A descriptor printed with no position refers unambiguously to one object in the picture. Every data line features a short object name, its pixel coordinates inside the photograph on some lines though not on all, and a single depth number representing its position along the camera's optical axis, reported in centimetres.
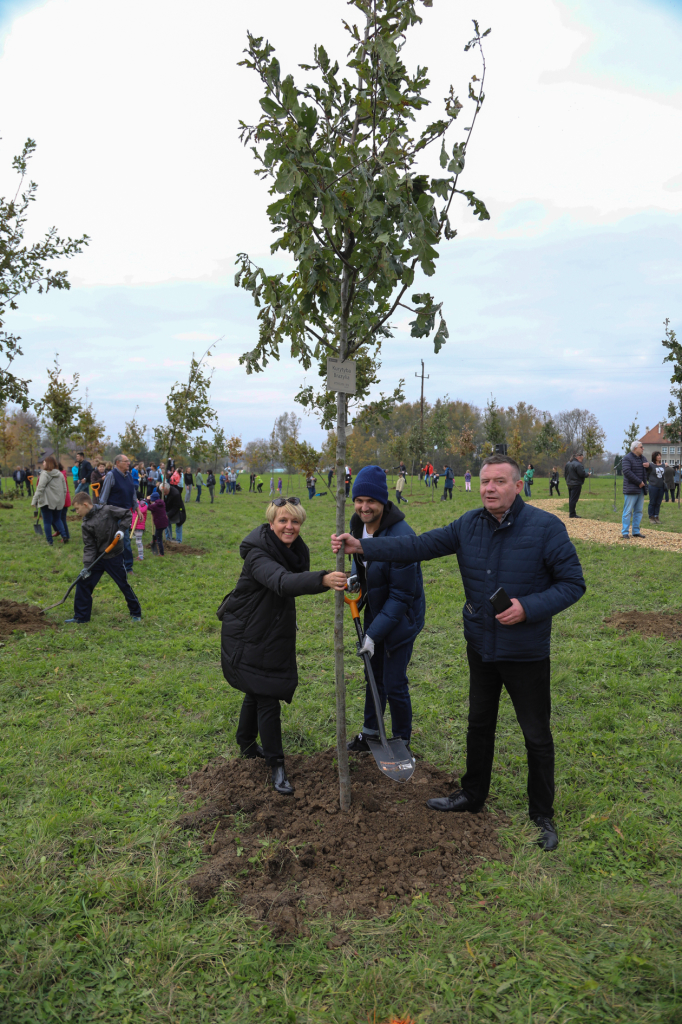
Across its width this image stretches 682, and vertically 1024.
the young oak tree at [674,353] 1073
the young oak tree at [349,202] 281
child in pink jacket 1145
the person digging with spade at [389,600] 395
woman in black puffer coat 376
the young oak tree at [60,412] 2014
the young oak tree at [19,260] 815
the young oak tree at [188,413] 1538
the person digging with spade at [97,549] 737
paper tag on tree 322
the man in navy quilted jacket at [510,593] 319
